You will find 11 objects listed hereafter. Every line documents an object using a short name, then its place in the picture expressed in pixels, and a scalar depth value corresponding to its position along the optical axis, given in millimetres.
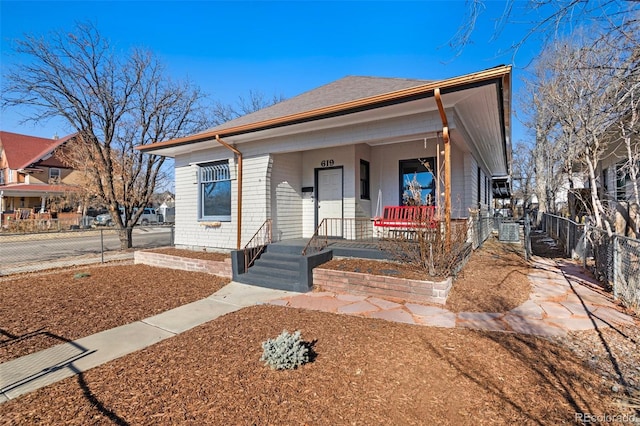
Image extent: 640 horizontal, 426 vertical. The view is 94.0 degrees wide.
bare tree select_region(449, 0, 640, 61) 2986
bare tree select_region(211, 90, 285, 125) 23469
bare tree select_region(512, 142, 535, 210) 24191
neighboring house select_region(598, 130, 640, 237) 5134
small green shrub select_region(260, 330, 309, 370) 2742
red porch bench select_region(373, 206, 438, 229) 5203
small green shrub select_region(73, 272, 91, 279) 6900
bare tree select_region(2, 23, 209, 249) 9531
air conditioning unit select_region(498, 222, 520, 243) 10422
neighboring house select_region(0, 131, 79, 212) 23656
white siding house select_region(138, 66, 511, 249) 6270
